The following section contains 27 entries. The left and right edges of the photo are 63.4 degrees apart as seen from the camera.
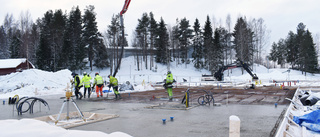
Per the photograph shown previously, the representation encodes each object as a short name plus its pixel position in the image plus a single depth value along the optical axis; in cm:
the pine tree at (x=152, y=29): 6353
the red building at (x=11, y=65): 4691
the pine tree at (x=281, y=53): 8312
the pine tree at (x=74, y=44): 5591
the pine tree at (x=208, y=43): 6148
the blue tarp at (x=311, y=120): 673
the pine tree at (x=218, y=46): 6041
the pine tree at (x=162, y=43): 6347
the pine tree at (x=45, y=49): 5300
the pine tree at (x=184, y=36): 6694
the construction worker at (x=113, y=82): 1744
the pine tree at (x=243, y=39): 5943
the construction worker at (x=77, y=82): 1756
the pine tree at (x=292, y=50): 7148
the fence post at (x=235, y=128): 327
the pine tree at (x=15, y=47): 5991
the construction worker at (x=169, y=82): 1552
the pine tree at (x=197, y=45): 6431
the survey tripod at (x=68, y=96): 867
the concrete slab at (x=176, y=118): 729
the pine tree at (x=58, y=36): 5519
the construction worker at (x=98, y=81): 1834
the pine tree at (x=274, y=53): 8688
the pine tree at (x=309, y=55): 6325
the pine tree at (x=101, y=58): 5931
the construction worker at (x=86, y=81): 1812
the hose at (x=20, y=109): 1084
